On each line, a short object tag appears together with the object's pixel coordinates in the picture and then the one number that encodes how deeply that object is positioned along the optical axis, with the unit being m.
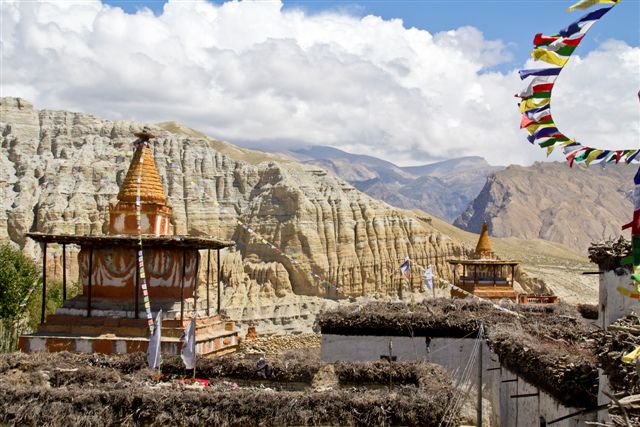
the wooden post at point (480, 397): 16.59
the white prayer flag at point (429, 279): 26.77
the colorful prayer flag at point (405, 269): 26.18
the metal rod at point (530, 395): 13.46
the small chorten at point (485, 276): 41.81
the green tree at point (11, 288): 32.59
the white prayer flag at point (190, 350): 14.23
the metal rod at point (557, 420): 10.70
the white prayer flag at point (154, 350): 14.57
